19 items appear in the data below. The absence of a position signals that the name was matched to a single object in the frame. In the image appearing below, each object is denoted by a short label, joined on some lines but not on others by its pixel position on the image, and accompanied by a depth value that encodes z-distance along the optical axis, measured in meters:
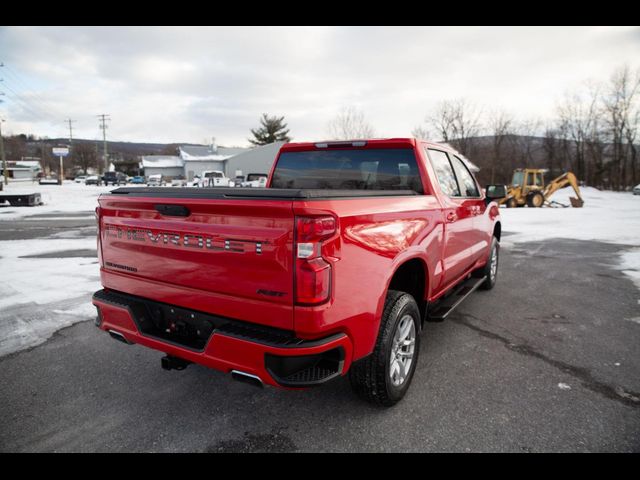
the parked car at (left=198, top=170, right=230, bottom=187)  36.89
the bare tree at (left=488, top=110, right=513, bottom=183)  51.28
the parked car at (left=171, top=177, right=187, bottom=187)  44.36
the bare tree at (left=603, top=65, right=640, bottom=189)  46.38
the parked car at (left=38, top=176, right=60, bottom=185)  57.53
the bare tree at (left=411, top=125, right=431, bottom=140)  50.88
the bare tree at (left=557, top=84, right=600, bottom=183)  51.22
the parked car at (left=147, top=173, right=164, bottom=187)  46.55
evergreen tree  69.69
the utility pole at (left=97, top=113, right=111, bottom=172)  79.06
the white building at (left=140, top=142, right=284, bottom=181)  52.66
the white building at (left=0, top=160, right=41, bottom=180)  80.38
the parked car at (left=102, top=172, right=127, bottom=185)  57.19
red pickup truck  2.04
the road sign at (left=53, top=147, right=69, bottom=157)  76.81
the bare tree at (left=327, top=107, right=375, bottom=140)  35.69
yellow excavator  22.50
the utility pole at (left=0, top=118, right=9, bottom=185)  44.62
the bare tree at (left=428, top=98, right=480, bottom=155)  50.97
